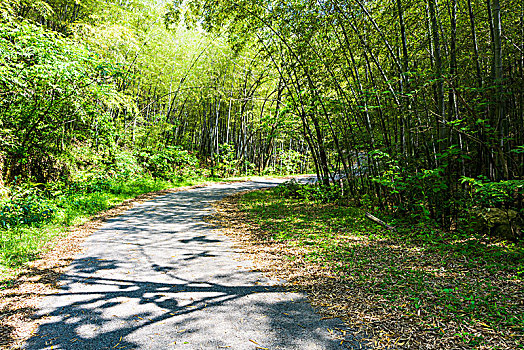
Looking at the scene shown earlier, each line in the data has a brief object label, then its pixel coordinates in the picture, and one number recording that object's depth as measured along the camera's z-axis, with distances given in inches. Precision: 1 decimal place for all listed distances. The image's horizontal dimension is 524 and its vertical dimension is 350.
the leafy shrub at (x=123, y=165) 369.1
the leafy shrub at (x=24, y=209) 177.3
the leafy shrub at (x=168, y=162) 500.9
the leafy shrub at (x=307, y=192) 296.2
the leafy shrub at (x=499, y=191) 108.1
